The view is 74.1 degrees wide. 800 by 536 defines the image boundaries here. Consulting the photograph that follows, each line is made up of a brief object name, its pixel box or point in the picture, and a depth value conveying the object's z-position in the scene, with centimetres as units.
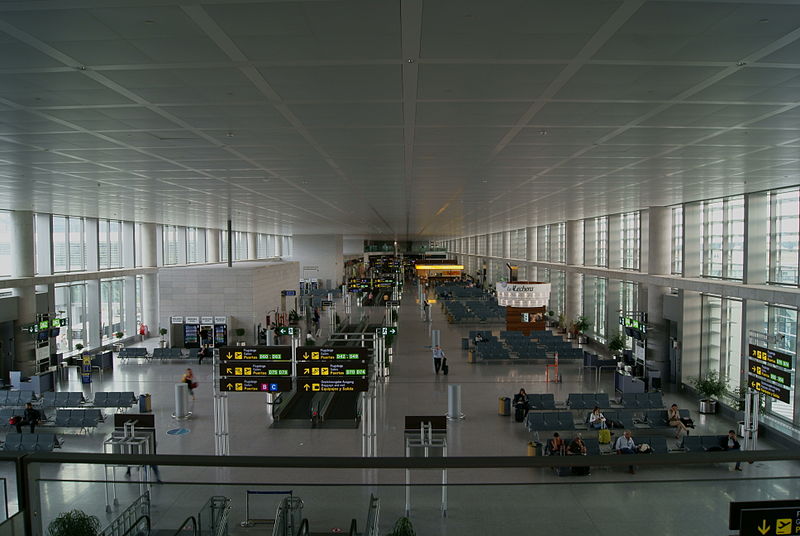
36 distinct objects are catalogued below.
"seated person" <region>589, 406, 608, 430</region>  1530
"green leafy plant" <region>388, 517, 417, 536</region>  693
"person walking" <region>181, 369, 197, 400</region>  1889
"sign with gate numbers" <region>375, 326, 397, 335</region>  2467
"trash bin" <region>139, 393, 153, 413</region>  1753
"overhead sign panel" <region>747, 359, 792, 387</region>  1337
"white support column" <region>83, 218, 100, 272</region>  3023
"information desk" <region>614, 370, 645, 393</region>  1945
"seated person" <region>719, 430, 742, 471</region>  1320
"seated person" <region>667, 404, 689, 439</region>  1548
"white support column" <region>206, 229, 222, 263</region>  4718
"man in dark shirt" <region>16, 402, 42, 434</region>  1577
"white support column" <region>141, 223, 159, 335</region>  3338
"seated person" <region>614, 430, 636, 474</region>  1306
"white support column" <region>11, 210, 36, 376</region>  2231
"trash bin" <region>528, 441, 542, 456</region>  1277
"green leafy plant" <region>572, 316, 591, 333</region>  3177
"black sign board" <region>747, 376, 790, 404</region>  1336
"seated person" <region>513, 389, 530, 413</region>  1670
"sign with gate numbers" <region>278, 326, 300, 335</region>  2860
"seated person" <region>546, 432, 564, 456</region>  1274
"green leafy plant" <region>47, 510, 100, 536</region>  513
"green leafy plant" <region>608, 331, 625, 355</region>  2559
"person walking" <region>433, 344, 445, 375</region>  2320
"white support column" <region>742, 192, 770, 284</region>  1645
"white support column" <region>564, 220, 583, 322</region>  3372
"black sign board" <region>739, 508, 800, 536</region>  309
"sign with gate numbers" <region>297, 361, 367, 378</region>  1347
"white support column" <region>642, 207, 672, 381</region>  2216
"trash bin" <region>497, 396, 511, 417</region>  1716
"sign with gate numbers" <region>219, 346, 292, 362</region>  1388
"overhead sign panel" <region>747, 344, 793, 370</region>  1344
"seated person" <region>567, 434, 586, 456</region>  1273
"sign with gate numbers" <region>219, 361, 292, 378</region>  1373
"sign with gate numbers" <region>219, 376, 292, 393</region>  1363
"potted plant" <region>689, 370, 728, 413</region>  1738
